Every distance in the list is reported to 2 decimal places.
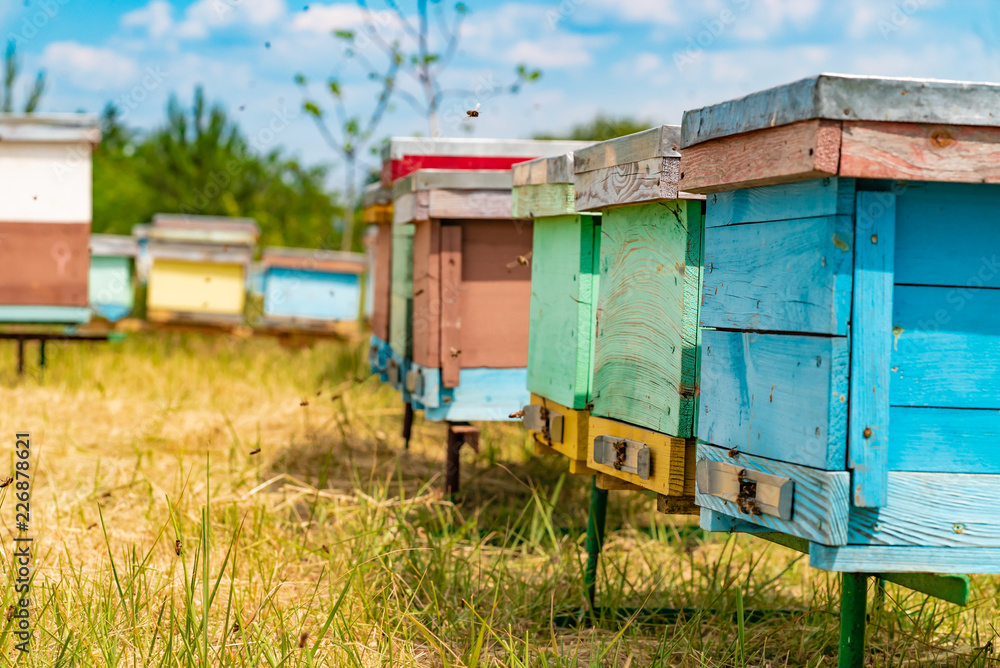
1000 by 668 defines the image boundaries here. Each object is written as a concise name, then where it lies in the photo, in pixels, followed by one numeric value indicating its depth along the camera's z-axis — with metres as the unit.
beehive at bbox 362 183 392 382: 5.22
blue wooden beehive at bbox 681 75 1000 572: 1.75
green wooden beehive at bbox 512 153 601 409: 2.87
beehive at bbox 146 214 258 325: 8.22
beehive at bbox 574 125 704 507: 2.35
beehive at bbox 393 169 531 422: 3.86
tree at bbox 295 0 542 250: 8.31
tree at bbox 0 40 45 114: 20.05
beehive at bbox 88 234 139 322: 8.77
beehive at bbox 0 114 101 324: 6.24
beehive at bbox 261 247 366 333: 8.75
